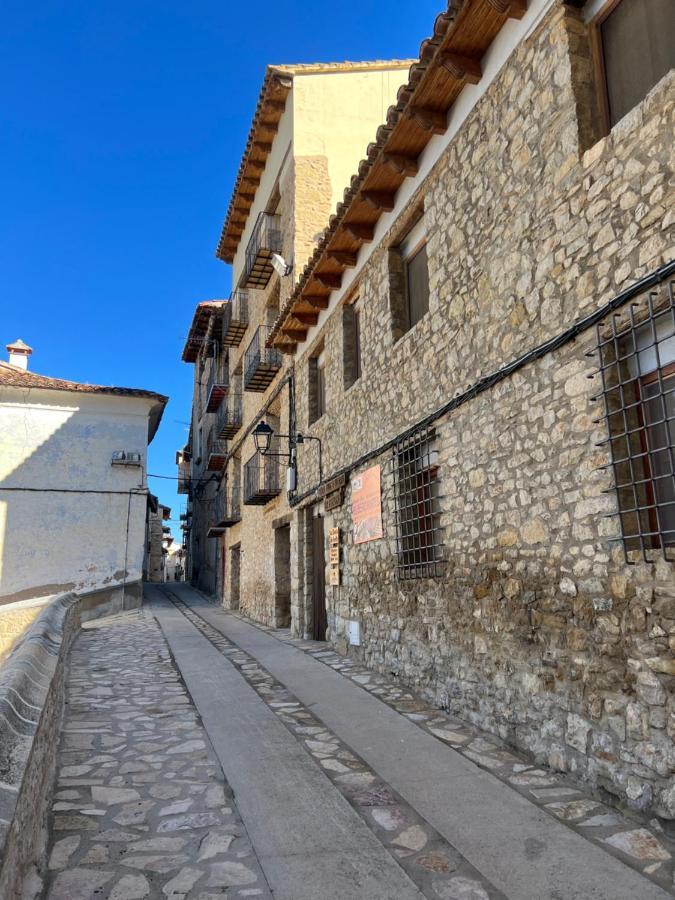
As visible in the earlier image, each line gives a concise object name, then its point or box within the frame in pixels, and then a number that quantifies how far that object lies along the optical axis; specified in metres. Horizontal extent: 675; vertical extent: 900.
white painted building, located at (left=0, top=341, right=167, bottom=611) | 15.73
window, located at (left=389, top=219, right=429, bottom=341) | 6.79
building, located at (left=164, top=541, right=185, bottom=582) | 44.91
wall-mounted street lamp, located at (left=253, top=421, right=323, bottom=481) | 9.91
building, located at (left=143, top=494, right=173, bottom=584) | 34.06
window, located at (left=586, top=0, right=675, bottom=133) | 3.72
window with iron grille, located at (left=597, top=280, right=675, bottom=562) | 3.39
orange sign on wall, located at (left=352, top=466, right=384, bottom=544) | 7.36
